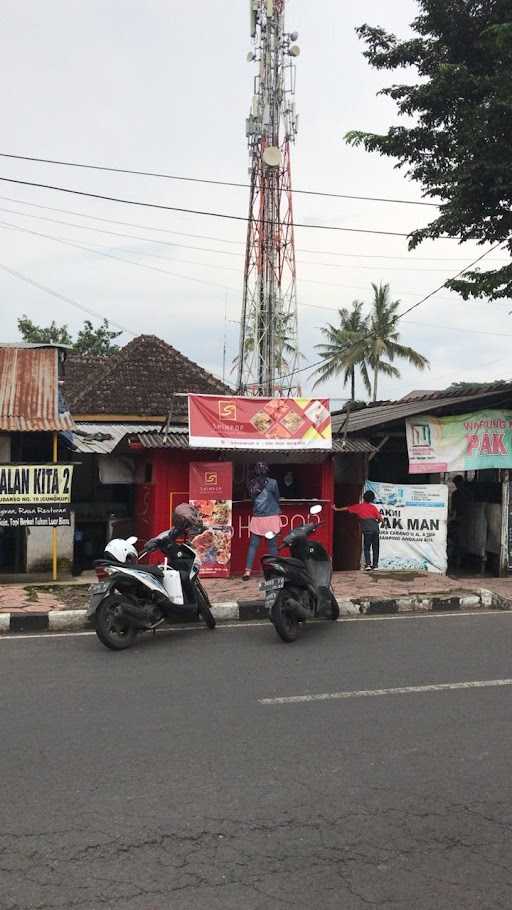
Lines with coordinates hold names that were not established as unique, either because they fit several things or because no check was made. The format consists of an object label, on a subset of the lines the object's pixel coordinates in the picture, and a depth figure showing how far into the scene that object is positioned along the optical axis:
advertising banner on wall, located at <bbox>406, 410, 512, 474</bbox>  12.91
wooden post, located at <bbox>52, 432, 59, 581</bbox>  11.13
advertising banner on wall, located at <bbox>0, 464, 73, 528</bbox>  10.84
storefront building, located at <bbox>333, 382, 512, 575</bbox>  12.91
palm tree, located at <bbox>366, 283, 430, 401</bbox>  42.22
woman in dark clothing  10.79
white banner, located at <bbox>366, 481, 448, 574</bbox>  12.55
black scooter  7.64
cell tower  29.89
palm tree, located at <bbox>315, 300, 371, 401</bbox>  42.12
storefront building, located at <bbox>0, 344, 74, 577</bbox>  10.91
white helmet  7.47
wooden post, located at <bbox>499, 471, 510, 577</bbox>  13.08
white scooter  7.21
